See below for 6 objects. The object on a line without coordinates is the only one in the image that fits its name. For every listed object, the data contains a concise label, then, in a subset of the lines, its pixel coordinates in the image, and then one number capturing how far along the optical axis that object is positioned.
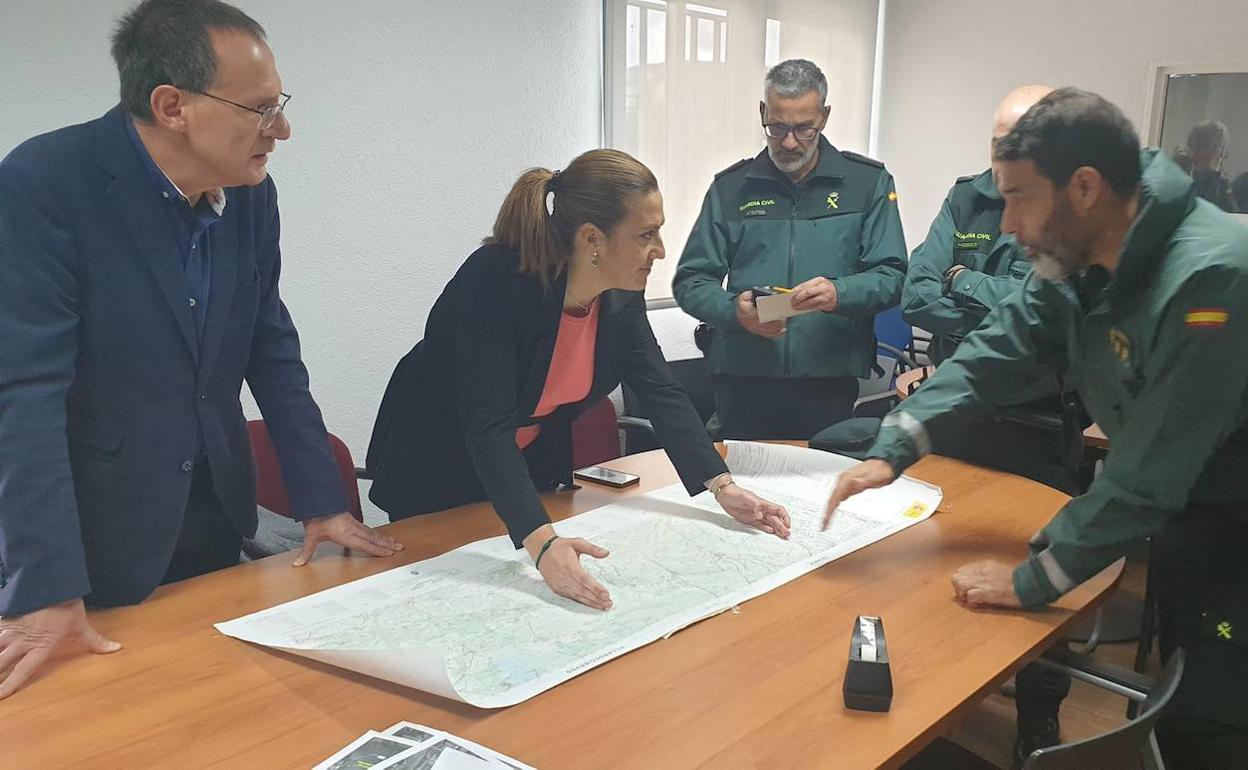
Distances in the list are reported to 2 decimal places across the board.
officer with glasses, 2.52
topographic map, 1.18
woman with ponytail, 1.57
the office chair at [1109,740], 0.96
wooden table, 1.03
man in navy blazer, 1.19
